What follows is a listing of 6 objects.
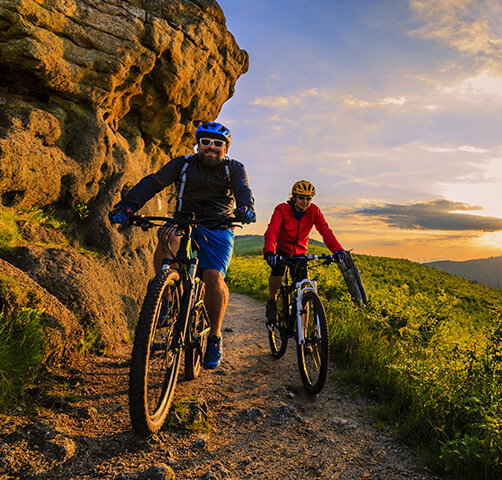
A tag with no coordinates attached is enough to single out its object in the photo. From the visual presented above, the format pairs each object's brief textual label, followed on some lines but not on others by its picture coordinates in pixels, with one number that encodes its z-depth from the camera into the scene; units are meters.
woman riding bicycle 5.49
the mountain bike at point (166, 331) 2.52
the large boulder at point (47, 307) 3.57
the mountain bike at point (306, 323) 4.04
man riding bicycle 4.04
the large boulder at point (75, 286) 4.44
